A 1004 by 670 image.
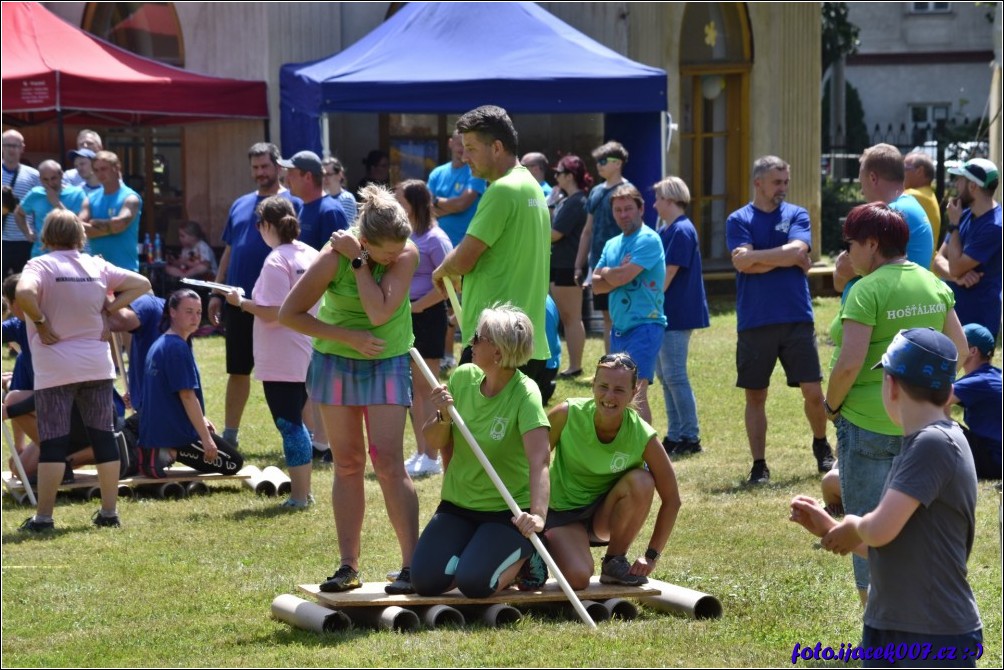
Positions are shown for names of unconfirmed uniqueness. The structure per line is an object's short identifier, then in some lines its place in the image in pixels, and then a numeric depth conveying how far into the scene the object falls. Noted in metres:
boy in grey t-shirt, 7.60
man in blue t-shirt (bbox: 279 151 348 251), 19.17
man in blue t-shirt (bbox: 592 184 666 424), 18.23
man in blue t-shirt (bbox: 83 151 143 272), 23.94
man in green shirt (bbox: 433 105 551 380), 12.49
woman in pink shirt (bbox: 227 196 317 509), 16.70
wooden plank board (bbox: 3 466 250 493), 17.92
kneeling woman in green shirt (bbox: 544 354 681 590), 12.32
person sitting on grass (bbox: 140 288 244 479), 17.48
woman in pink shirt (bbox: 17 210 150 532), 15.62
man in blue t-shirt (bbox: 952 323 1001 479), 16.97
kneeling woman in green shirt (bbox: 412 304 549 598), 11.64
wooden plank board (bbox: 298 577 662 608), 11.55
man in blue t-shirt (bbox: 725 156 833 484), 16.81
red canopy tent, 29.09
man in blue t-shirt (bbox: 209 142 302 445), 19.06
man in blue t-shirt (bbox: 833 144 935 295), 13.53
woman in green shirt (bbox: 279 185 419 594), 11.85
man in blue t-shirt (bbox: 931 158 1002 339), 17.12
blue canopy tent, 28.17
